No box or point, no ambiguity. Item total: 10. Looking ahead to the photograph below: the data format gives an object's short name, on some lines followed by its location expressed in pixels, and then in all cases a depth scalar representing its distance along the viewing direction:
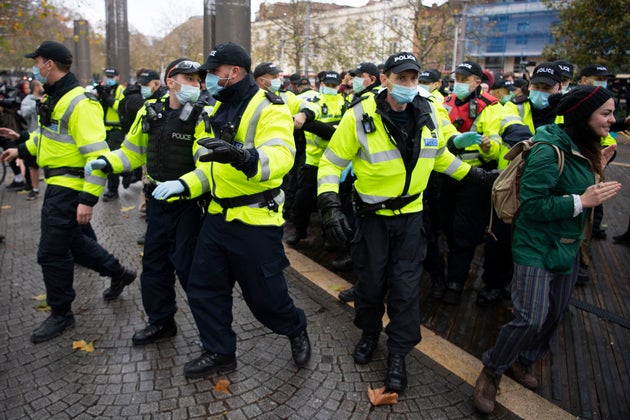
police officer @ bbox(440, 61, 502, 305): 4.71
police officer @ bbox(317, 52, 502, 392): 3.33
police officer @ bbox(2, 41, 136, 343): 4.02
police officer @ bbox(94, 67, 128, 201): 8.15
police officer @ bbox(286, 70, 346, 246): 6.10
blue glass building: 43.38
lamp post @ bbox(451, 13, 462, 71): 19.91
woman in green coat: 2.88
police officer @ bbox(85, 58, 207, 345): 3.73
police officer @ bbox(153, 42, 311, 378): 3.19
